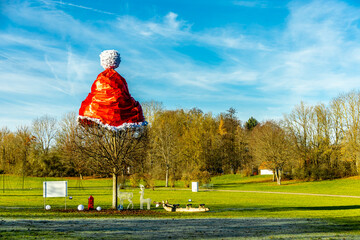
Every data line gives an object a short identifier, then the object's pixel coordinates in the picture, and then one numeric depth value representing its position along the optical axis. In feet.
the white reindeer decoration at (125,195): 78.69
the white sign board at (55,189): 74.28
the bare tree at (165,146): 207.00
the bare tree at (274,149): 199.82
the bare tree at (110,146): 77.92
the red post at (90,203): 78.23
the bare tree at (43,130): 258.98
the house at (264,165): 207.88
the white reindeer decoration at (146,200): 80.23
